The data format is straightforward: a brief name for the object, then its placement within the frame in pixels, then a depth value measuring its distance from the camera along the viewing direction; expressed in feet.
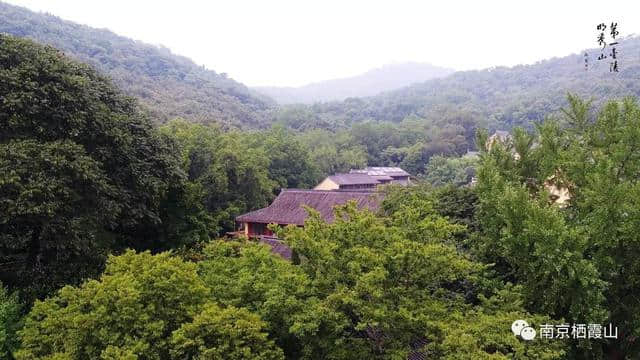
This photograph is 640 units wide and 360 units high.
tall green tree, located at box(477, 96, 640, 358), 38.34
